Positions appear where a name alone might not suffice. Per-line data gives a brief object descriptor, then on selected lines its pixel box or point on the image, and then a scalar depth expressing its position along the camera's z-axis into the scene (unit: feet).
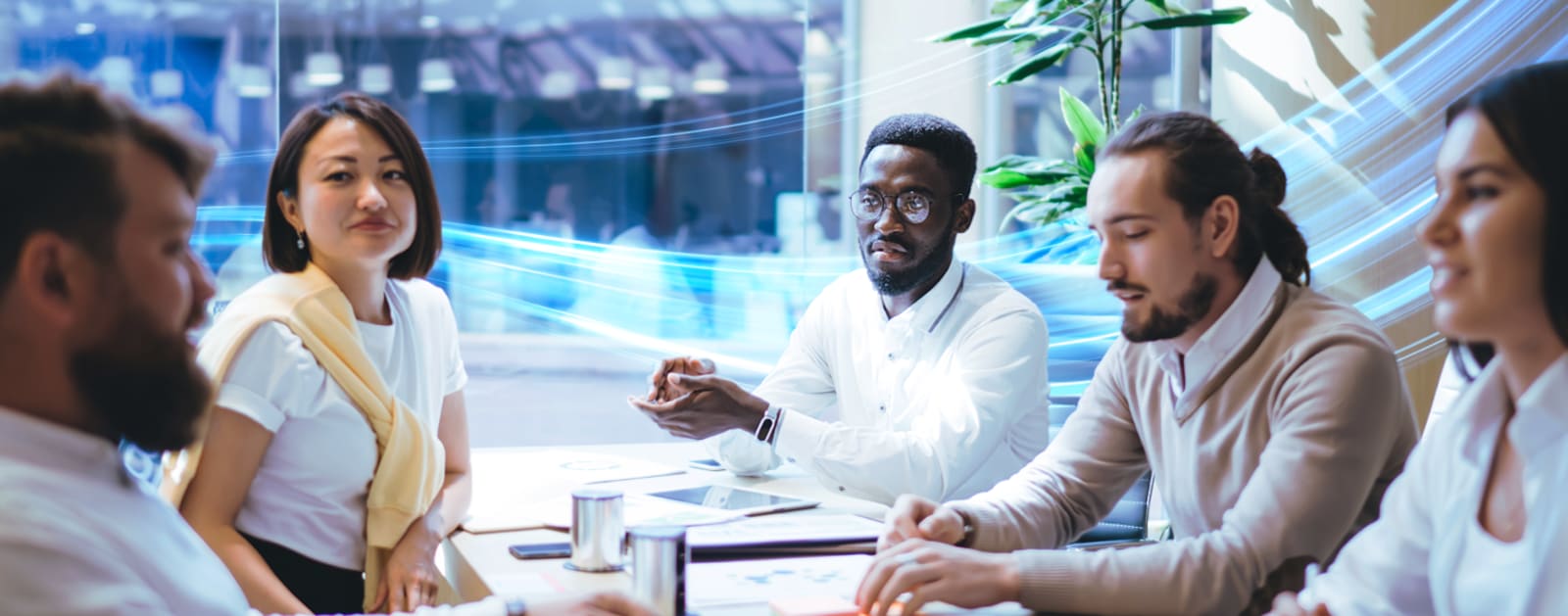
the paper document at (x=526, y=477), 7.06
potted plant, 11.73
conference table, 5.60
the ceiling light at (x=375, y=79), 15.75
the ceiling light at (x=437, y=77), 16.24
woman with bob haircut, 6.34
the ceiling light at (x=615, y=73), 17.02
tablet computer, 7.25
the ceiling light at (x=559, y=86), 16.93
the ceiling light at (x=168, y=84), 14.37
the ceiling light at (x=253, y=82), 14.60
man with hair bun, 5.23
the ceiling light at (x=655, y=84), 17.03
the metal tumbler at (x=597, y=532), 5.78
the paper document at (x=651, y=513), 6.79
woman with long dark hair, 3.92
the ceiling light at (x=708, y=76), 17.03
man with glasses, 8.18
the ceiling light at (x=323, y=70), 15.06
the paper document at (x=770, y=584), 5.19
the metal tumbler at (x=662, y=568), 4.99
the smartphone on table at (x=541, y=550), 6.12
